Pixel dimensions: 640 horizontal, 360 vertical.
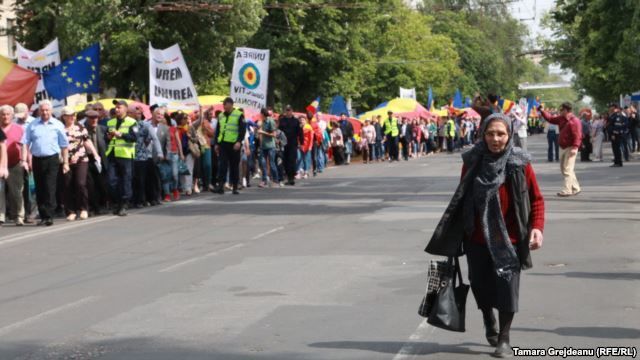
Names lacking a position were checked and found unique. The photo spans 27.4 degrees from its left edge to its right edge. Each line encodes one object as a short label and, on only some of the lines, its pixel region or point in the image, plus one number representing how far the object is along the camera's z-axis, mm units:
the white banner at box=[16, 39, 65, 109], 25250
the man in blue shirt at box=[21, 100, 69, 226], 19062
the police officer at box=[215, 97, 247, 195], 25812
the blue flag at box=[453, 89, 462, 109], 76312
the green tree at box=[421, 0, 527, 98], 113950
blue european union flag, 23750
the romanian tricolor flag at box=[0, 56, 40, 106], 21391
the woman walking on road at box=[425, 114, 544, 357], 7938
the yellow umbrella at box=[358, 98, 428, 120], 56925
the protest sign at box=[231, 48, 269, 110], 29031
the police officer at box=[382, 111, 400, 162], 47688
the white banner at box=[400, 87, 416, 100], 67688
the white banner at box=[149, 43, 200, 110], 26406
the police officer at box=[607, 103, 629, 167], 37219
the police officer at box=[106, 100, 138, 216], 20797
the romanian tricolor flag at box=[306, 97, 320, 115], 35288
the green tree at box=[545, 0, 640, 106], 51344
